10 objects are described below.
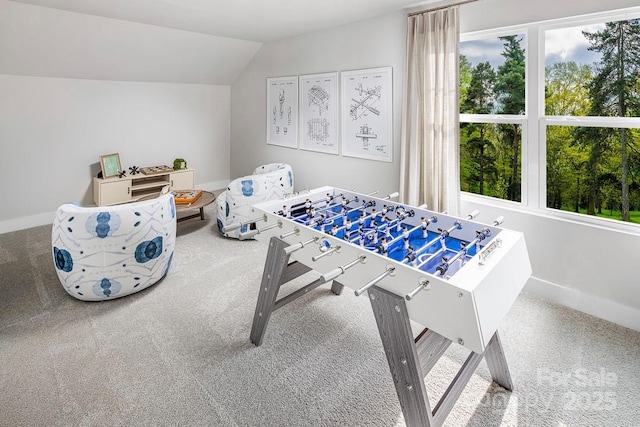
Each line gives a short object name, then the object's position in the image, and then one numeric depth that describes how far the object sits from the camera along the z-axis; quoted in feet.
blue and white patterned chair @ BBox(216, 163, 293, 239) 12.45
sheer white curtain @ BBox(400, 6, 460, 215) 9.75
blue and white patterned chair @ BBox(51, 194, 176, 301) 8.08
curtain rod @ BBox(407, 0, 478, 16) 9.41
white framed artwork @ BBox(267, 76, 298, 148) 15.67
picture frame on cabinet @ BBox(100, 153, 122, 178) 15.09
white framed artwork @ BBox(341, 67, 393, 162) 11.96
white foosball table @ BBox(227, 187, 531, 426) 4.16
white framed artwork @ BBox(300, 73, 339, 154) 13.89
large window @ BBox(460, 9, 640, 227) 7.93
